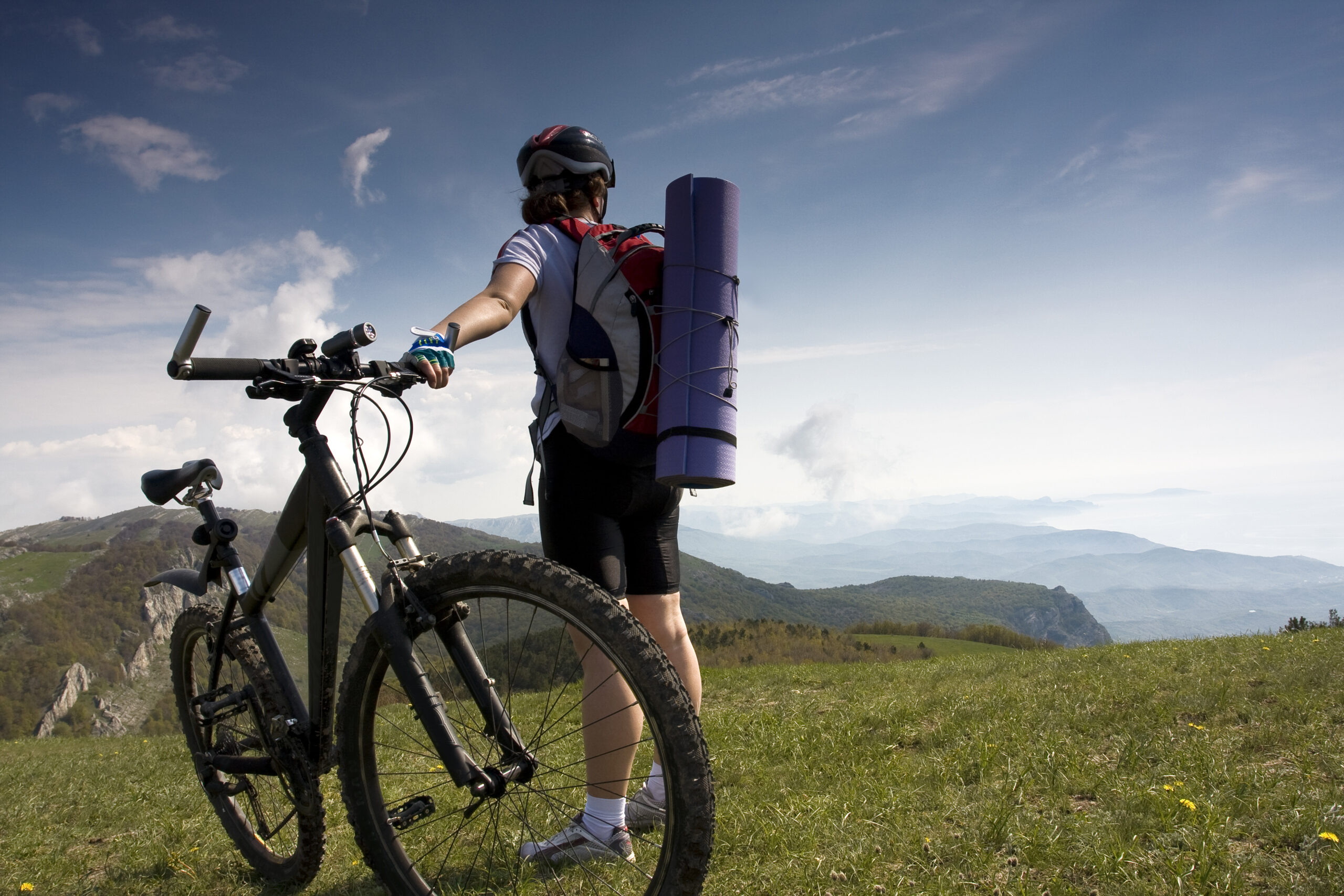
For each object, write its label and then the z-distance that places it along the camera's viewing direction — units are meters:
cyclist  2.50
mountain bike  1.93
